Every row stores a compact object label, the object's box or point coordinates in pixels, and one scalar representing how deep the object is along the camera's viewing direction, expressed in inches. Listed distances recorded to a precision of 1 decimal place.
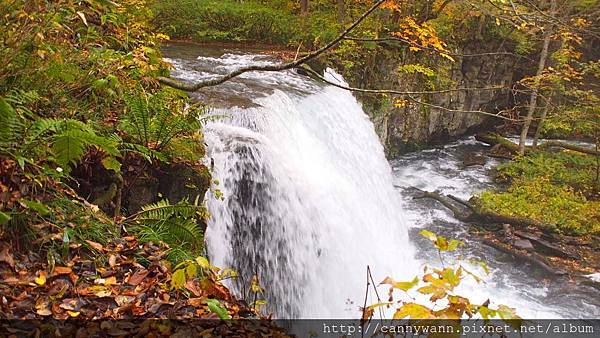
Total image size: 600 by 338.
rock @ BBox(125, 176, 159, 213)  163.5
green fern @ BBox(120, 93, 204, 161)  153.6
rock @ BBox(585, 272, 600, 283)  361.1
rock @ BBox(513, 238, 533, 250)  407.5
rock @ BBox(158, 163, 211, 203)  174.6
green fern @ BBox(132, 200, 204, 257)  140.7
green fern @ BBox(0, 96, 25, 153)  98.3
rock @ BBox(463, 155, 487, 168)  587.2
